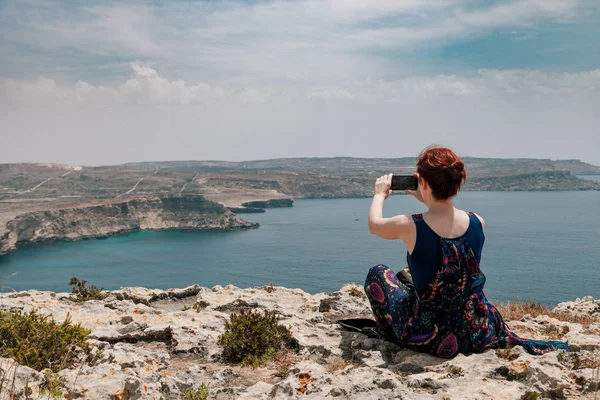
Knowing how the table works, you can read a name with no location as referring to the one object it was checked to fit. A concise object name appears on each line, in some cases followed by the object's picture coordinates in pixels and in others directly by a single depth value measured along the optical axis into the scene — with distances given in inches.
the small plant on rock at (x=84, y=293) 383.2
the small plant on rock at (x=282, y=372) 219.3
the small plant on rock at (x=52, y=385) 168.4
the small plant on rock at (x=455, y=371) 195.3
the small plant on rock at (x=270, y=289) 426.3
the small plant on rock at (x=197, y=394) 185.3
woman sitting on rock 204.5
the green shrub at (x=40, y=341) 205.5
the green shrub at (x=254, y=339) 247.3
